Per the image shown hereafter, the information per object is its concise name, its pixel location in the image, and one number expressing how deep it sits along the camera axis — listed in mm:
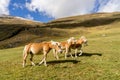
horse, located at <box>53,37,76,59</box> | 8929
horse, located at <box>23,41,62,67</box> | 7119
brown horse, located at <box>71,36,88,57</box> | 9200
